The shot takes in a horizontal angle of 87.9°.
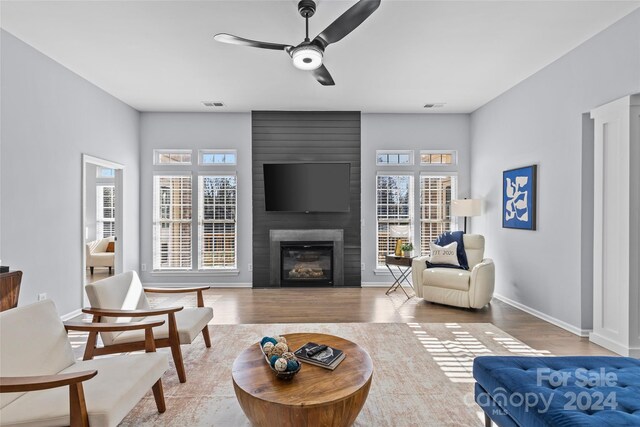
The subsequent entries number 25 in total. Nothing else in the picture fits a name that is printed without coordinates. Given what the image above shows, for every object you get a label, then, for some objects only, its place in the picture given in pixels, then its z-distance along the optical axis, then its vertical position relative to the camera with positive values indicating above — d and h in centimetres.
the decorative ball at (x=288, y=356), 189 -84
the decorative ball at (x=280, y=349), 197 -84
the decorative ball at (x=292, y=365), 184 -87
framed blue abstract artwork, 432 +18
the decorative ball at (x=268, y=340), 211 -84
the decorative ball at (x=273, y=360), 190 -87
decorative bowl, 184 -92
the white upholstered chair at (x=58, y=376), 148 -91
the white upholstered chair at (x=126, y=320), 242 -92
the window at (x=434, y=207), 612 +6
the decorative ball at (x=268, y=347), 202 -85
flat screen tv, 582 +40
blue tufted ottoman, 138 -85
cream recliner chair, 443 -97
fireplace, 593 -86
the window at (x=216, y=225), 602 -29
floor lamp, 536 +5
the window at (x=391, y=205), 610 +9
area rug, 214 -134
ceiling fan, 240 +138
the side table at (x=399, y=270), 522 -108
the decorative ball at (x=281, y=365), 182 -86
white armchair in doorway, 686 -102
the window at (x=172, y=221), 599 -22
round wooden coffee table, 163 -96
